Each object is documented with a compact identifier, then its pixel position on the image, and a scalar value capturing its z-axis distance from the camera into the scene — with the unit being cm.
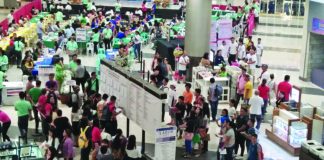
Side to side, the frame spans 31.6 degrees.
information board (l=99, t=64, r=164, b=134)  1142
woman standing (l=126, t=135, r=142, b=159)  1073
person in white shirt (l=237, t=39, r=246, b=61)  2089
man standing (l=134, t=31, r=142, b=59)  2242
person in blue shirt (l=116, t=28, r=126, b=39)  2247
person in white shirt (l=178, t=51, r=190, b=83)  1898
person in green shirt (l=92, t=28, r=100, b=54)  2278
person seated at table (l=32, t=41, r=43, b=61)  1900
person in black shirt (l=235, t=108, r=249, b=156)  1220
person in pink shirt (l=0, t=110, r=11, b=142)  1264
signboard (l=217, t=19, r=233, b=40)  2220
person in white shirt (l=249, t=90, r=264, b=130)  1371
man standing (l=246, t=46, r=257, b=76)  1923
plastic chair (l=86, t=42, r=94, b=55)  2305
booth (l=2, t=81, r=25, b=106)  1636
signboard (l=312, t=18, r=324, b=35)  1965
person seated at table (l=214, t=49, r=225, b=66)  1988
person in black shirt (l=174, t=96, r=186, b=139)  1337
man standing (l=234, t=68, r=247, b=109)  1616
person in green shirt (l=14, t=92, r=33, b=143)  1288
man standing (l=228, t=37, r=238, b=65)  2127
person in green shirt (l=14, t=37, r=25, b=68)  2045
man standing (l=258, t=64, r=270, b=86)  1694
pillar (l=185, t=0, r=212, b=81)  1962
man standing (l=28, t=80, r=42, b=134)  1398
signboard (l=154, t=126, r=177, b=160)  1124
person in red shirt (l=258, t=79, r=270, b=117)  1513
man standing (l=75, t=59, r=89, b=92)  1647
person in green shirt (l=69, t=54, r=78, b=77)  1661
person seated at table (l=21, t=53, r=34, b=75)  1730
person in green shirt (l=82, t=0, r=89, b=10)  3242
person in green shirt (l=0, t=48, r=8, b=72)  1841
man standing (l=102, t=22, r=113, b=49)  2309
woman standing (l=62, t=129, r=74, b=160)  1107
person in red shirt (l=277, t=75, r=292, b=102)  1556
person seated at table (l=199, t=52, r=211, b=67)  1848
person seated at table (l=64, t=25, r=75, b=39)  2287
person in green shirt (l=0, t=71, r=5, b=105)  1591
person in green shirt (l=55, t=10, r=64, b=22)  2770
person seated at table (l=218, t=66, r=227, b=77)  1758
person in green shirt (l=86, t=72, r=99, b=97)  1537
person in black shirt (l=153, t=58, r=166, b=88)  1723
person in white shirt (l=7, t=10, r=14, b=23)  2591
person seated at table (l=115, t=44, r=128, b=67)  1797
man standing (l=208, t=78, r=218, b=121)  1503
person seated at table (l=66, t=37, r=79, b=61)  2058
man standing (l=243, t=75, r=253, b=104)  1549
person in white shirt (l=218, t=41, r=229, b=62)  2163
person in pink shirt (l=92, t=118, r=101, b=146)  1130
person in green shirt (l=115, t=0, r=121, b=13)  3191
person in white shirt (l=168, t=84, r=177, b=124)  1427
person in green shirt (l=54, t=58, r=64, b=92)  1619
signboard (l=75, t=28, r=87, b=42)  2297
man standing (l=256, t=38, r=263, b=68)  2192
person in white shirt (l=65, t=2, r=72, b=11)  3123
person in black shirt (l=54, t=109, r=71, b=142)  1175
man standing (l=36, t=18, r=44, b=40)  2442
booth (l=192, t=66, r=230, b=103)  1736
